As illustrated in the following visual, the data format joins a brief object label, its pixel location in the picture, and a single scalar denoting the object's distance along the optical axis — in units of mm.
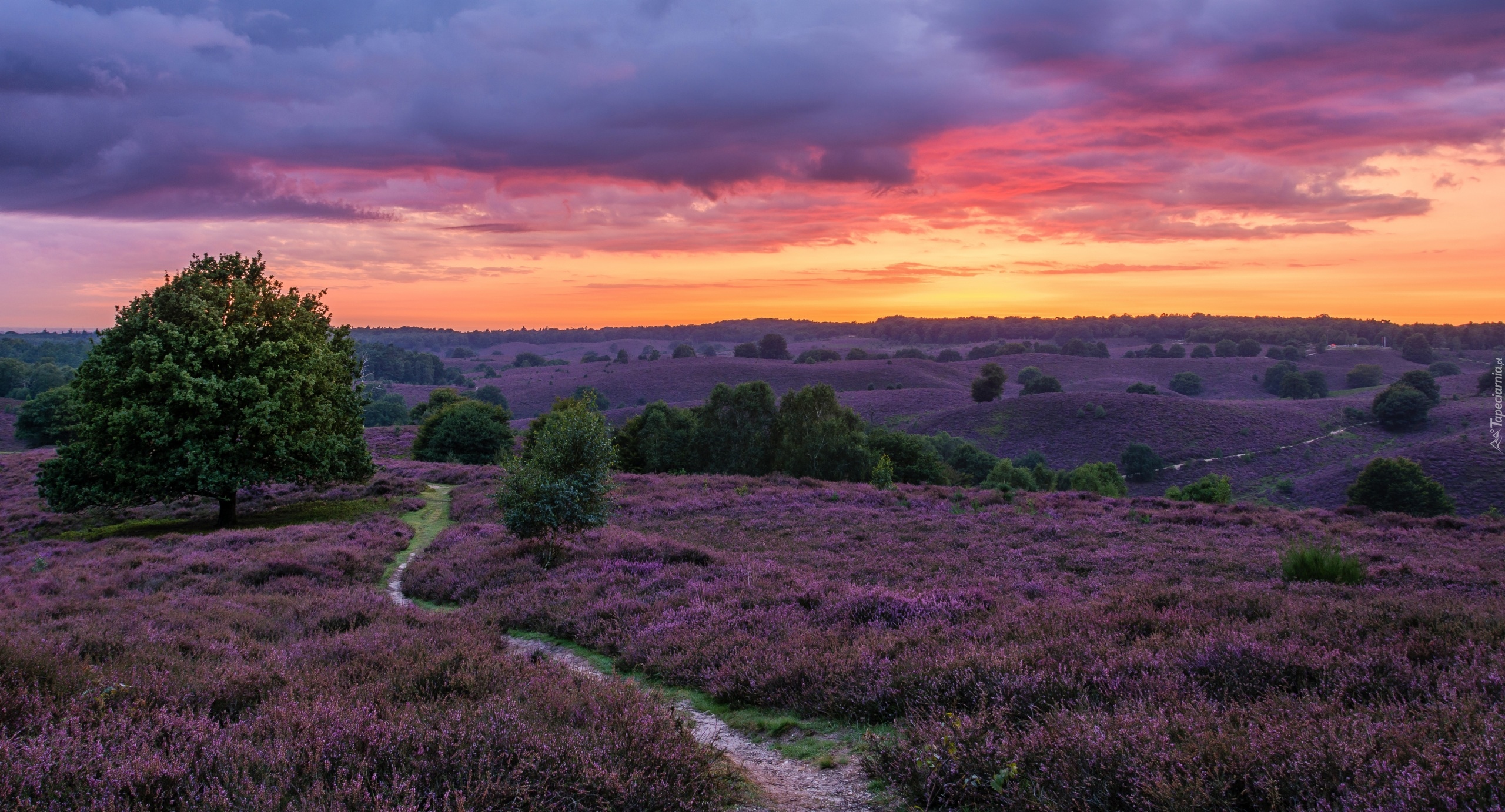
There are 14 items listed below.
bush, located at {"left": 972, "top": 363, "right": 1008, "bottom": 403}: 115312
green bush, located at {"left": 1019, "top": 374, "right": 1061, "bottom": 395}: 121688
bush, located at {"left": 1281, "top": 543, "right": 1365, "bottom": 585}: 12898
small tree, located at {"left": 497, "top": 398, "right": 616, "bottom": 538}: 18984
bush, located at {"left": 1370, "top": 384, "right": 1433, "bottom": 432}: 80438
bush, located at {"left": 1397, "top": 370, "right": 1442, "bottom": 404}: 91075
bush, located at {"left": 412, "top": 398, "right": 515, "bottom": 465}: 60531
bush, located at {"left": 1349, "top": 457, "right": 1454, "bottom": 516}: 48844
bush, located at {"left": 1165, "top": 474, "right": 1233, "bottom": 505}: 52156
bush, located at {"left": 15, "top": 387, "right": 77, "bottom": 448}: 70688
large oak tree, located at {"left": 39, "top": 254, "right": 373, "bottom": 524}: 25797
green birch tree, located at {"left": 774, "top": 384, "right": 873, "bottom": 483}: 59594
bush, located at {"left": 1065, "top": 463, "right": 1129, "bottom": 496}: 61125
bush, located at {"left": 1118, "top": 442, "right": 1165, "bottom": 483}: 72875
